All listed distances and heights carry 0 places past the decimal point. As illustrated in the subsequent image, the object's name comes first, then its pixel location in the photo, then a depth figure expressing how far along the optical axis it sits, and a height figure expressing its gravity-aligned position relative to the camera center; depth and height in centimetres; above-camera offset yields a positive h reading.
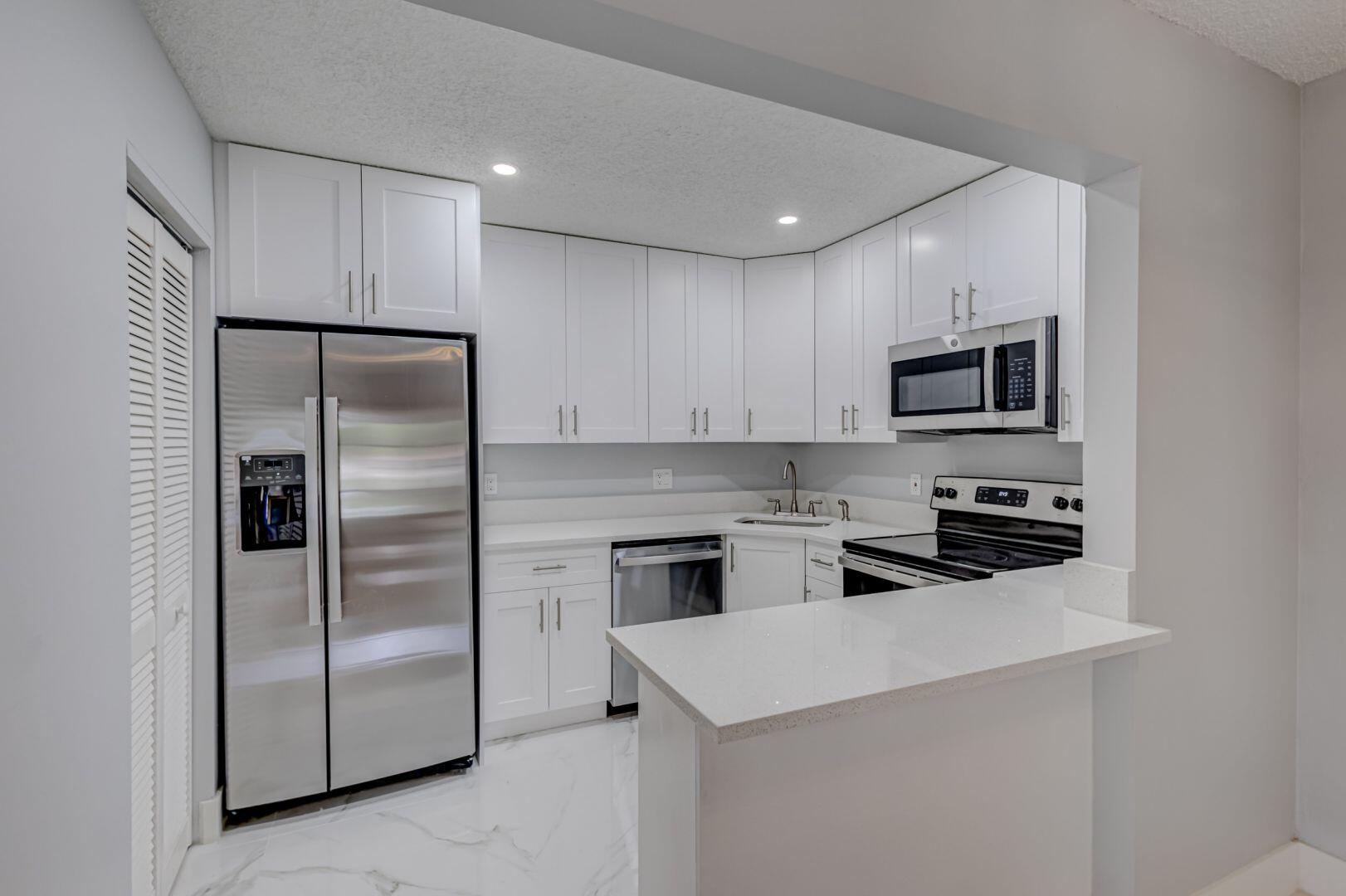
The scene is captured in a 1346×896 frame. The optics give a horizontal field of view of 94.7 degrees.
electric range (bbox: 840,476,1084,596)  237 -43
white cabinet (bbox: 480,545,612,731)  277 -91
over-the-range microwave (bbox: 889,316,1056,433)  219 +24
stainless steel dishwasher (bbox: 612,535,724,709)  302 -71
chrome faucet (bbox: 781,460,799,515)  383 -23
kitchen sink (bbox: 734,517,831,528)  345 -46
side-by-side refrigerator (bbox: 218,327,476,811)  219 -43
